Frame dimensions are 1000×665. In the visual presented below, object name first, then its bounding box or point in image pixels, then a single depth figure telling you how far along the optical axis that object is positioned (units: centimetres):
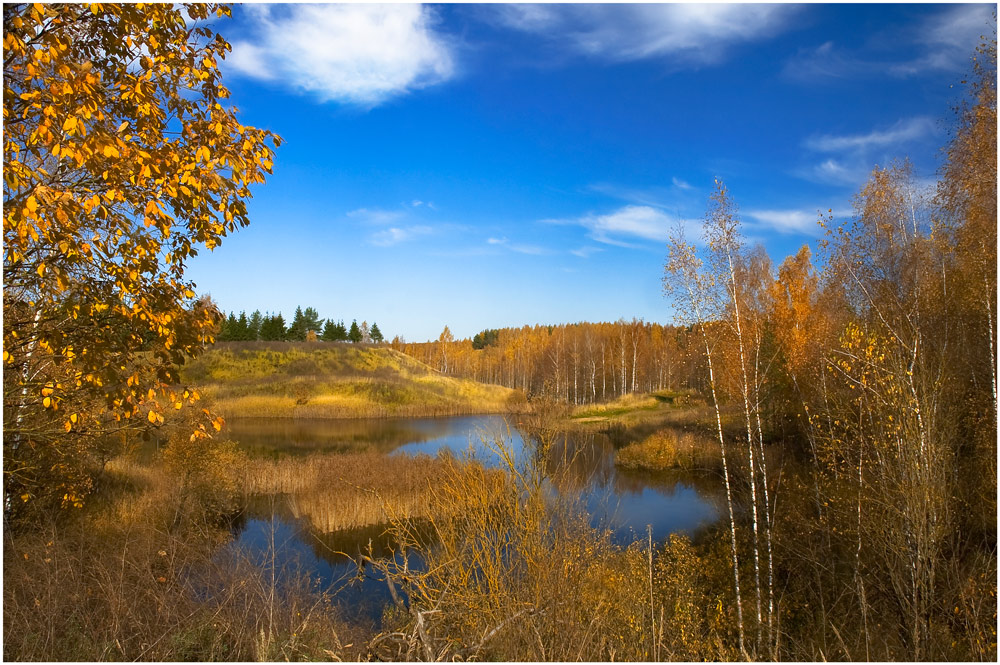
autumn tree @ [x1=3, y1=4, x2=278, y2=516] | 335
